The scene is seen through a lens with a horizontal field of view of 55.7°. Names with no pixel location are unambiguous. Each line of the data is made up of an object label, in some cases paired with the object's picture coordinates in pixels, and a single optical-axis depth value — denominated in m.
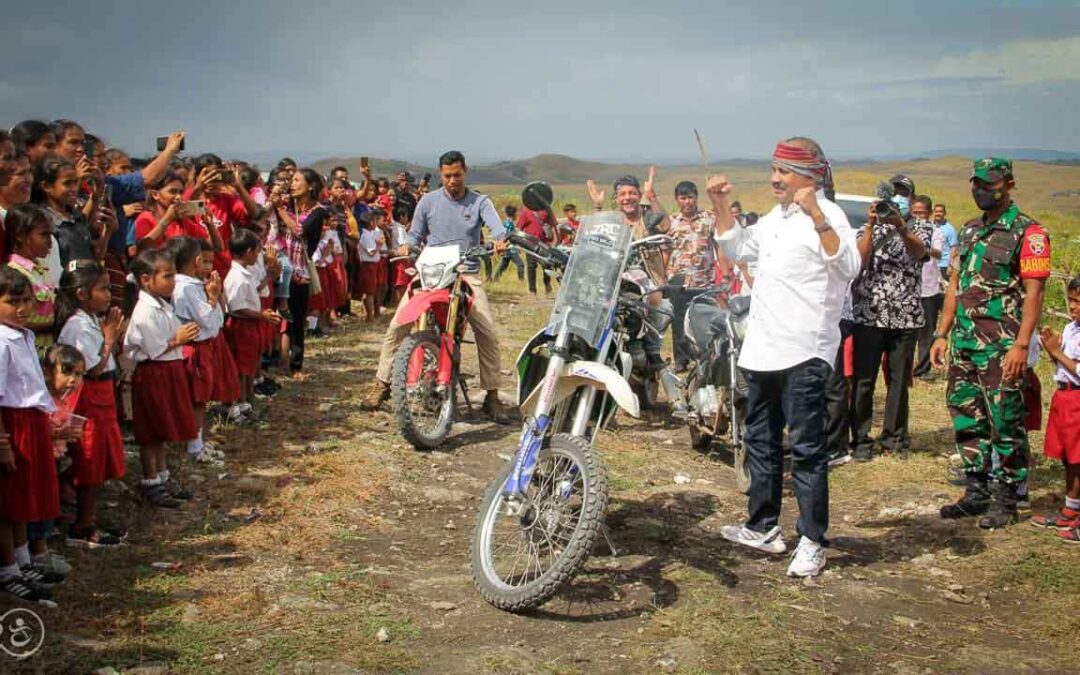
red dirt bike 7.62
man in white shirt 5.38
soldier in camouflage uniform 6.33
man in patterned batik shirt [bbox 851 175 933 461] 7.94
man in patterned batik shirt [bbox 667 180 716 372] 10.19
